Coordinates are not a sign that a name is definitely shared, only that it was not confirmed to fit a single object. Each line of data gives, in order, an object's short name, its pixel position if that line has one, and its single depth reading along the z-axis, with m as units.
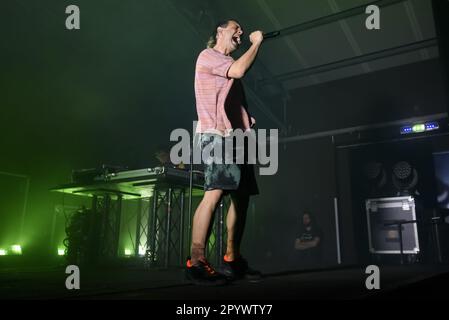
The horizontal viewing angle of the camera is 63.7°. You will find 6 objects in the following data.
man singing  1.46
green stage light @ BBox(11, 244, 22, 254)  3.75
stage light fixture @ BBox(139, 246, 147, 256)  4.67
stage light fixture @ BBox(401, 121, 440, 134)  4.41
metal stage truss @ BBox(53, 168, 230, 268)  2.80
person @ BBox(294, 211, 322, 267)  5.31
